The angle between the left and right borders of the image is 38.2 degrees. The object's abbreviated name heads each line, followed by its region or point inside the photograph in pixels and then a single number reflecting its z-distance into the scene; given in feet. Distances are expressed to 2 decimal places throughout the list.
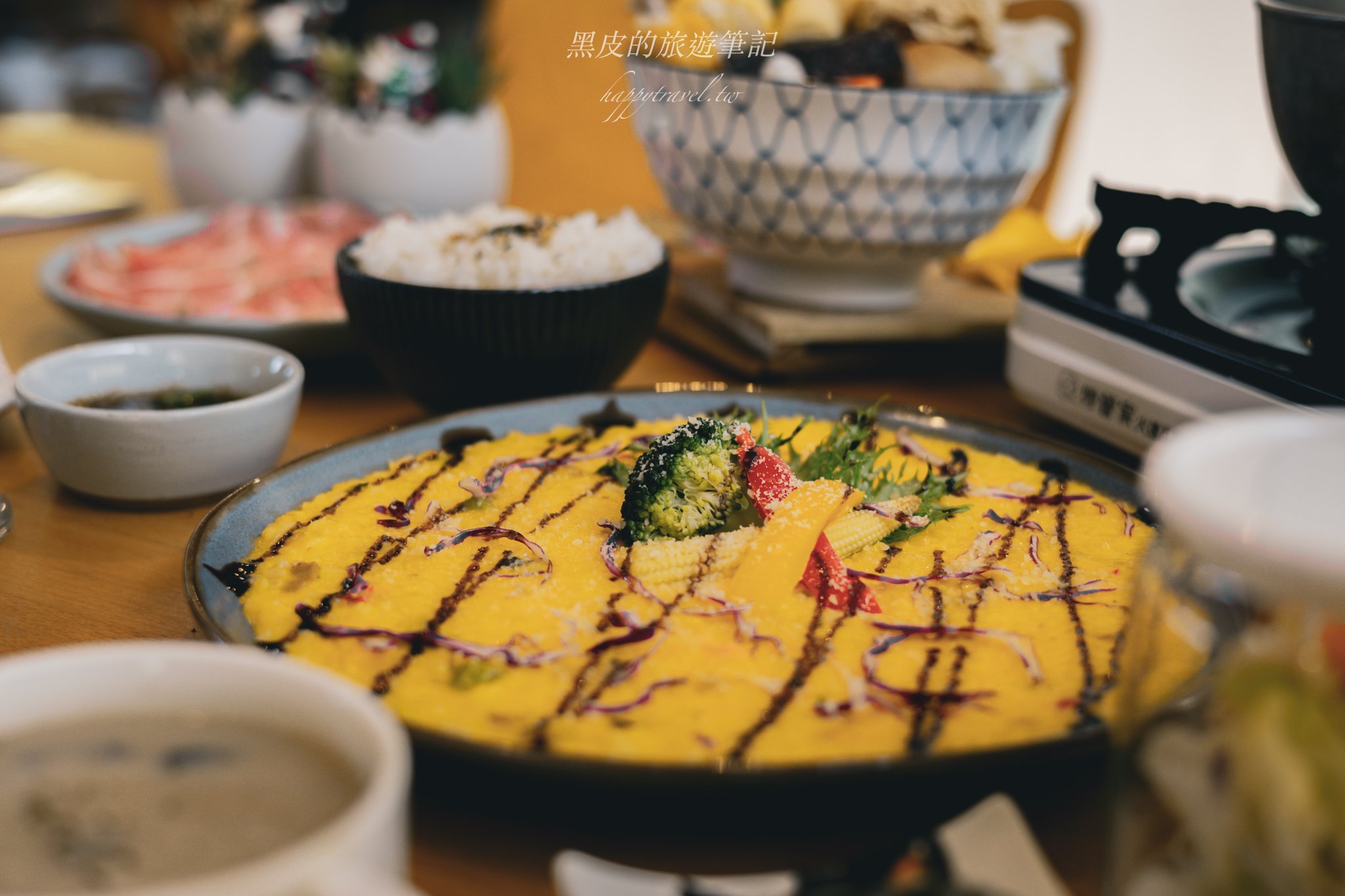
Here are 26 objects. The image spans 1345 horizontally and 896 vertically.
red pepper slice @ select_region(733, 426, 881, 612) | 1.91
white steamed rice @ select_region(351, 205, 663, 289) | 2.35
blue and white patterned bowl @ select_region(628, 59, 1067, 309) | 2.50
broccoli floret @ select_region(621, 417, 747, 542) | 1.99
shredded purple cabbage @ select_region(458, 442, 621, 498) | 2.08
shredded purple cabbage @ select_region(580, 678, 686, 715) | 1.76
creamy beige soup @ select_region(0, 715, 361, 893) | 1.17
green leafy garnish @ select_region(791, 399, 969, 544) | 2.09
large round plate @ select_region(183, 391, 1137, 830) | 1.48
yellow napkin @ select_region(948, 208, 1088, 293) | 2.88
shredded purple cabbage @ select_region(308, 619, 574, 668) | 1.81
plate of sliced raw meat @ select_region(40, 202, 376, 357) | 2.53
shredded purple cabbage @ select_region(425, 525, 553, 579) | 1.99
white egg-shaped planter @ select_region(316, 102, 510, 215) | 3.28
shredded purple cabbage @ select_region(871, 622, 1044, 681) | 1.84
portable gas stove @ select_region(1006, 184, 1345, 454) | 2.17
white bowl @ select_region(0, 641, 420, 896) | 1.20
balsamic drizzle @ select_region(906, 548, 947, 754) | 1.70
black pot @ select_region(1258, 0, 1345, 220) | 2.15
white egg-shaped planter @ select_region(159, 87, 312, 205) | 3.36
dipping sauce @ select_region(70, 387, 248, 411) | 2.23
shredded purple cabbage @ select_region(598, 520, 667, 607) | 1.92
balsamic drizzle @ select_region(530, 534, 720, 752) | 1.73
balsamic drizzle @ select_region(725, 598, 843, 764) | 1.68
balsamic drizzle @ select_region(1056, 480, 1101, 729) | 1.76
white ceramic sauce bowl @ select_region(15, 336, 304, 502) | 2.11
